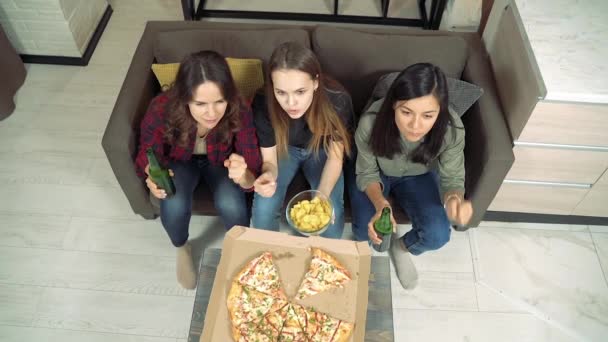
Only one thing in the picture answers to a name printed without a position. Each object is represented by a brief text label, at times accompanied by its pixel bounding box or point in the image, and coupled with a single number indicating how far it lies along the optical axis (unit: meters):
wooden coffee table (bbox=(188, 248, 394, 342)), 1.45
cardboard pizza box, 1.38
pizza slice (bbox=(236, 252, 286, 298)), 1.43
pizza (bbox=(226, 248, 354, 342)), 1.36
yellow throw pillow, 1.91
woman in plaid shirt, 1.55
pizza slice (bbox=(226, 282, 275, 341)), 1.38
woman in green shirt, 1.50
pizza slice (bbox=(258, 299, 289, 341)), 1.39
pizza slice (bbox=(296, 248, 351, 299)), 1.42
